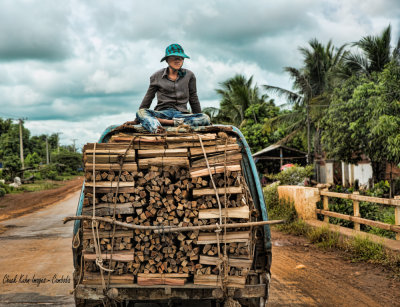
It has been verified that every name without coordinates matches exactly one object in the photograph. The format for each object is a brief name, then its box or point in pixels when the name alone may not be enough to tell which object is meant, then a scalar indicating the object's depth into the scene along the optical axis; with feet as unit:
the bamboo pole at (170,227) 10.00
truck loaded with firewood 10.32
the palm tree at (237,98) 107.86
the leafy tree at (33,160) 173.67
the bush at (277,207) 34.12
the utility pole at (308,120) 74.83
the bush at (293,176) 52.95
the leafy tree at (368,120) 42.55
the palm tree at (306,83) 82.81
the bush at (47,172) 139.33
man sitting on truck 14.69
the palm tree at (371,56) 58.59
